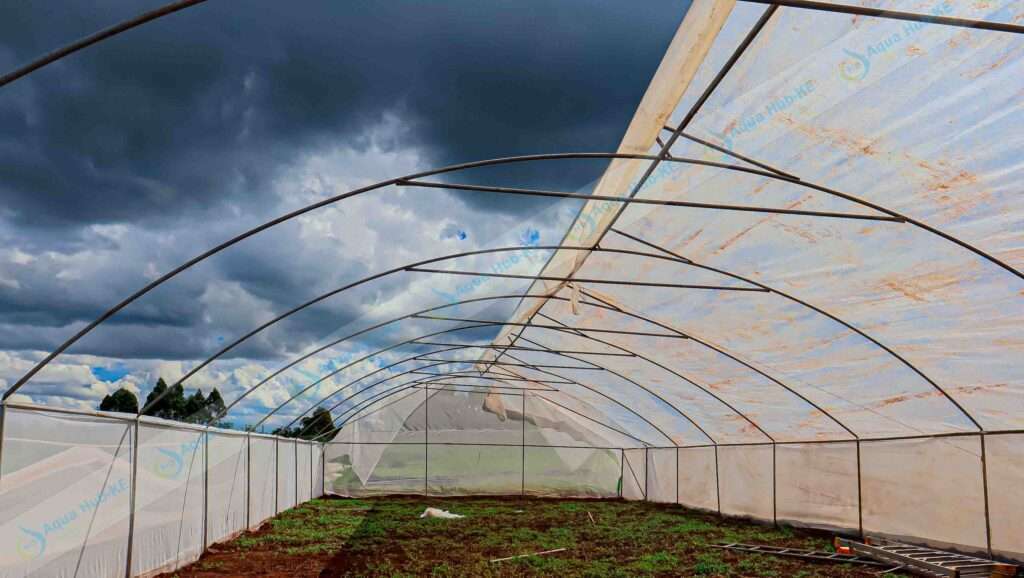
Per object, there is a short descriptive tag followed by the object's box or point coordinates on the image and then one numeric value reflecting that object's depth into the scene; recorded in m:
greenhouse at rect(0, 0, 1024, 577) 6.48
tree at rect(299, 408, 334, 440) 23.46
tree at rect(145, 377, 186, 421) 56.13
